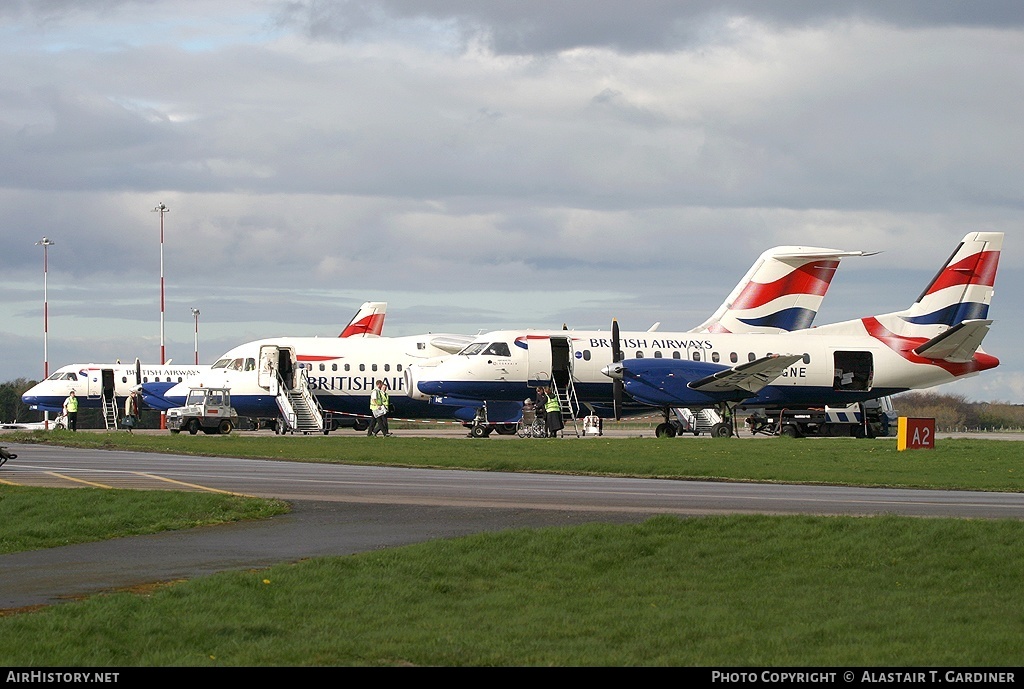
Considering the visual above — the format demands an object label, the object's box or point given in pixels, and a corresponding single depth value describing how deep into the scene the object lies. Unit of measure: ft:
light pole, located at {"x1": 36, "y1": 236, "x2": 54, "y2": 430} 287.89
